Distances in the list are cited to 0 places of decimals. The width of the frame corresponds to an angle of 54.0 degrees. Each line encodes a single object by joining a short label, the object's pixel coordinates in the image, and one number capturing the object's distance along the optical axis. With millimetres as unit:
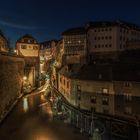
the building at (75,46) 51098
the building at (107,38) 49963
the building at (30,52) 52301
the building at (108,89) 22055
